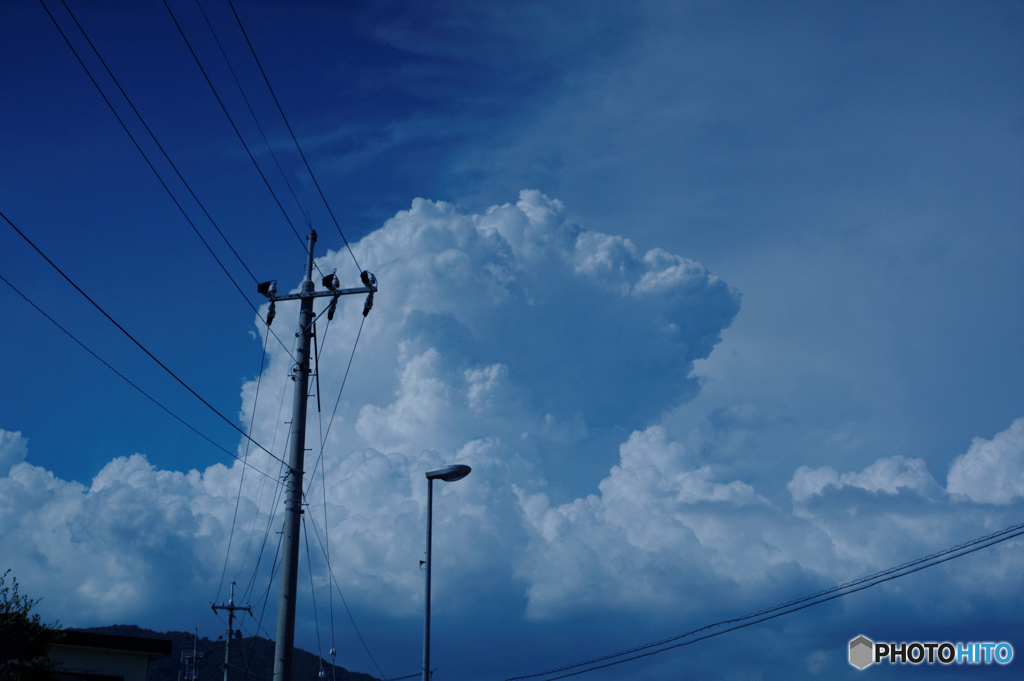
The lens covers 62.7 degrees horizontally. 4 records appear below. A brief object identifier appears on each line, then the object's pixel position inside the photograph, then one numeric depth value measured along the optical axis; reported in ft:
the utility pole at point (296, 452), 55.26
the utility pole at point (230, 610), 174.40
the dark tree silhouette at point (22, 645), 64.49
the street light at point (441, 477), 70.49
